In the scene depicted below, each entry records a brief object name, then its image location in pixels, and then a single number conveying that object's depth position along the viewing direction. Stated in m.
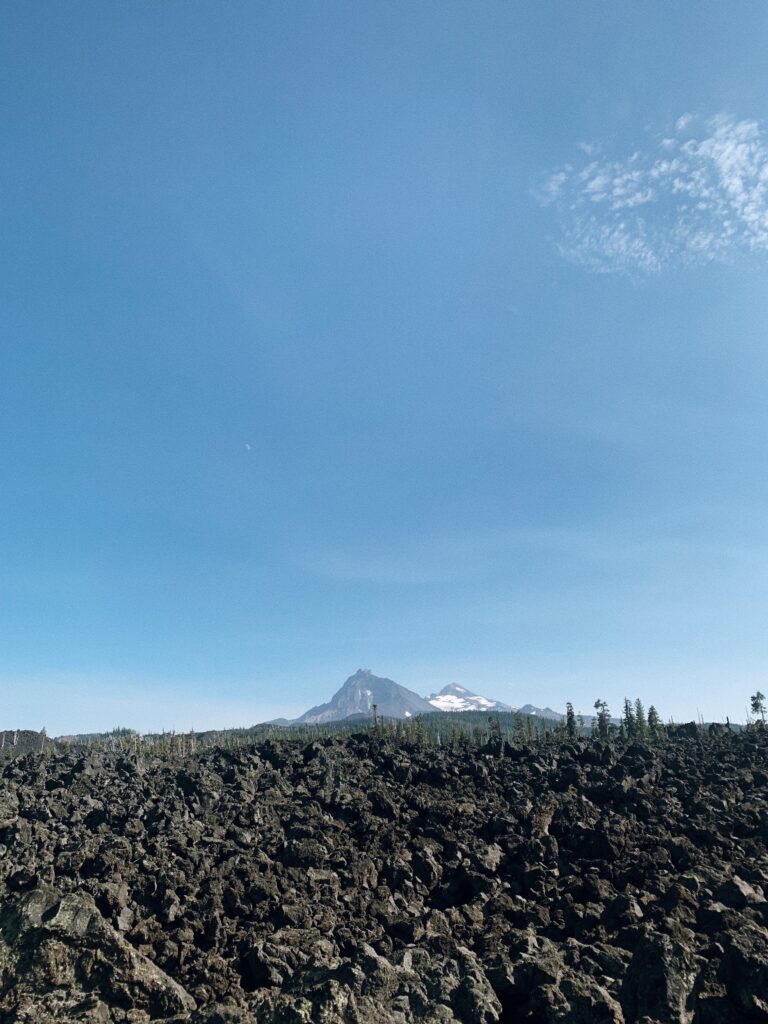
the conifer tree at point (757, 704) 150.50
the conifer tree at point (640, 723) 133.00
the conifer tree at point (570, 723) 136.54
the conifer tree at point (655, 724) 129.75
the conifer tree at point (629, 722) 138.50
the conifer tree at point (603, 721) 135.85
